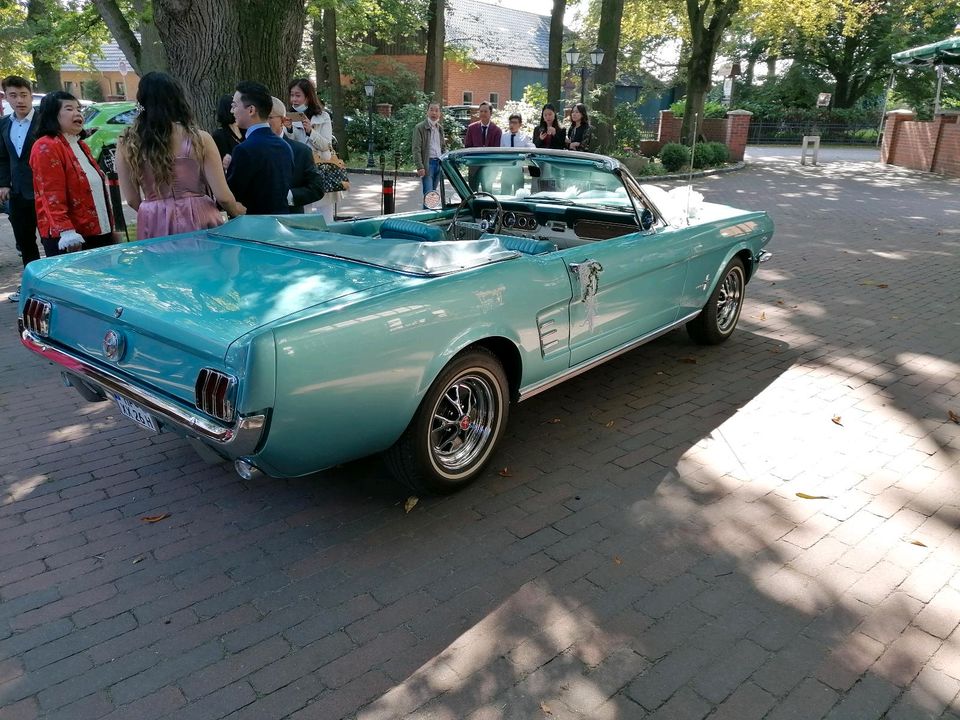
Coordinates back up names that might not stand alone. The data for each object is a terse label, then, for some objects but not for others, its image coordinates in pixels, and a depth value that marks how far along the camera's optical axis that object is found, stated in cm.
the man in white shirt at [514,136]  1169
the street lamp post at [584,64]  1921
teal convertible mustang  275
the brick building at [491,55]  4331
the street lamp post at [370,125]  1982
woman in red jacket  496
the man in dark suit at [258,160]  475
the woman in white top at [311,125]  762
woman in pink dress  425
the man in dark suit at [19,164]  615
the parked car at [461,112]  2579
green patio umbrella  2104
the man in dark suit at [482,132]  1148
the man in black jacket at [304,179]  574
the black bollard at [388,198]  908
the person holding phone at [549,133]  1193
